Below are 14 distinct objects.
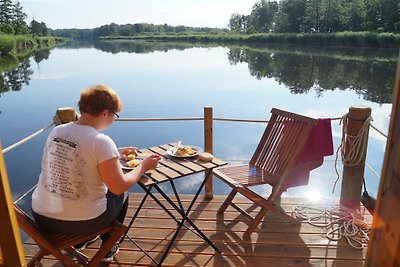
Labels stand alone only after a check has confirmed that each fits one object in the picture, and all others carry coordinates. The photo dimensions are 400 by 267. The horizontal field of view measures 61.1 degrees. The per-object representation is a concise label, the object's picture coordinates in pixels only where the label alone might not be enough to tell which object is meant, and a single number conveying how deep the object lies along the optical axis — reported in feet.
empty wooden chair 9.68
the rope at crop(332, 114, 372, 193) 10.27
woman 6.48
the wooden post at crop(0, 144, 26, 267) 4.17
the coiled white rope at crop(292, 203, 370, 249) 9.65
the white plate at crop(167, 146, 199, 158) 8.92
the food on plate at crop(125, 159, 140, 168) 8.03
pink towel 10.13
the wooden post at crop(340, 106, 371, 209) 10.30
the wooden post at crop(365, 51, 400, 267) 4.20
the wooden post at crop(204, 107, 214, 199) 11.72
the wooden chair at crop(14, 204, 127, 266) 6.47
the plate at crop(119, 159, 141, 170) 7.88
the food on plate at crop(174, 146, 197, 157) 9.07
